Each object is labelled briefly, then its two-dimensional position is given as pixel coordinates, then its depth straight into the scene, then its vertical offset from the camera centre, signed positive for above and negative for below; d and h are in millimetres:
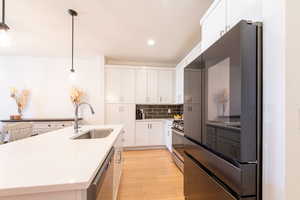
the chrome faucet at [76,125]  2030 -316
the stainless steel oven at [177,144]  2557 -747
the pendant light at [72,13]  2219 +1301
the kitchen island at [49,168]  634 -351
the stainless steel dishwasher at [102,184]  710 -452
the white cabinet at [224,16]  980 +696
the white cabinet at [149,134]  4230 -888
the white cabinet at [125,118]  4156 -443
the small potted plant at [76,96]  4234 +154
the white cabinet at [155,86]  4328 +448
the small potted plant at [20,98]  4035 +87
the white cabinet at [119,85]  4180 +455
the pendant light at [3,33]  1366 +619
